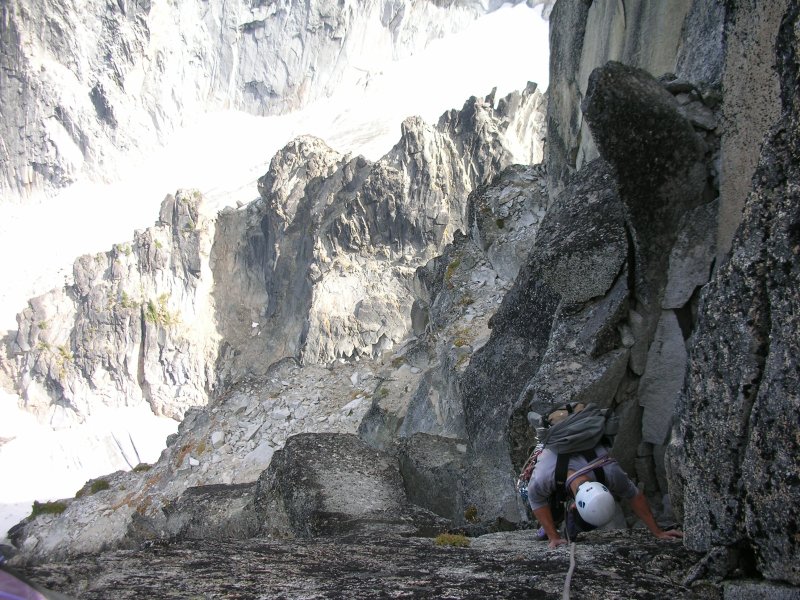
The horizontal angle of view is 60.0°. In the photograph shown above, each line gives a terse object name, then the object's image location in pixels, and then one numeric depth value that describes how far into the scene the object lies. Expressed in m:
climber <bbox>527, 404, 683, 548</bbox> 6.24
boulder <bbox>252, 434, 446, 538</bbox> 10.43
